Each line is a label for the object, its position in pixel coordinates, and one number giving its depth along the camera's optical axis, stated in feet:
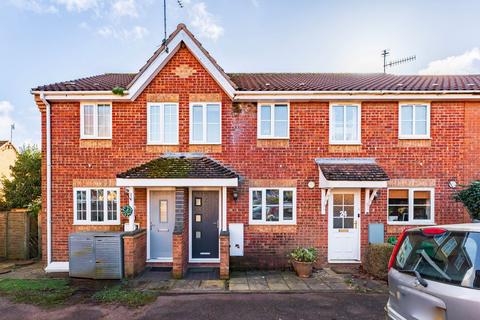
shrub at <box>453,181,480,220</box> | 26.94
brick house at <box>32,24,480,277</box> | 30.71
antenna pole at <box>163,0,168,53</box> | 31.45
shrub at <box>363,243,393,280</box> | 26.75
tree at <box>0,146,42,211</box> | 46.01
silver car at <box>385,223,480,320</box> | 9.61
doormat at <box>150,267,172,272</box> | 29.53
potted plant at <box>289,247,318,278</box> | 27.58
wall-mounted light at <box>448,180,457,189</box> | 30.66
